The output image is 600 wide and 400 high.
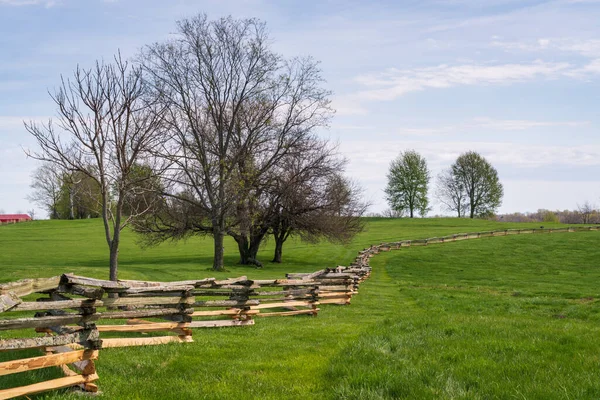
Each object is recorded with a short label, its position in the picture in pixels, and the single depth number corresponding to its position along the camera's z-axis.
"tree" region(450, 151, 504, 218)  91.56
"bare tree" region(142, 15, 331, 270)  33.78
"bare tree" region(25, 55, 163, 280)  19.08
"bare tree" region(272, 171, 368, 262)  37.66
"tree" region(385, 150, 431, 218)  91.94
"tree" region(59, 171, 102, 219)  88.98
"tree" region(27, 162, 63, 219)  93.93
